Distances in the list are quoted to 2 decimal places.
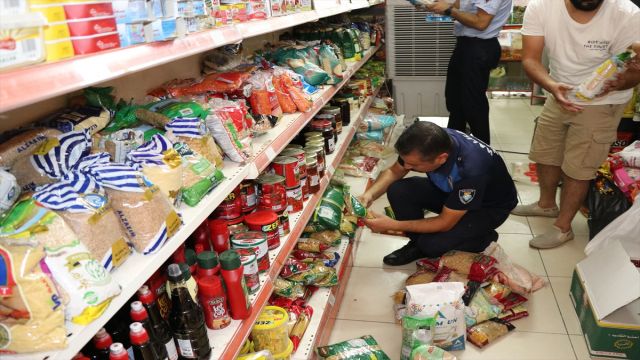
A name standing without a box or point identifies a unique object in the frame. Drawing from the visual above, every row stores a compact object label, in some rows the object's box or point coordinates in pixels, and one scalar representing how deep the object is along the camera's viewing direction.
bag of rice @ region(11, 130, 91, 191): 1.15
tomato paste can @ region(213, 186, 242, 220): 1.85
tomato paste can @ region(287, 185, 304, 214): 2.29
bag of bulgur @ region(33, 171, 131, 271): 1.00
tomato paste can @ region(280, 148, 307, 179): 2.36
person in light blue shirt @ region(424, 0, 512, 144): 3.71
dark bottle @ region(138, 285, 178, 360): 1.23
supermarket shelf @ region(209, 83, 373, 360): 1.48
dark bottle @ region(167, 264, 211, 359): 1.31
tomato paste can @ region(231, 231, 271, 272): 1.75
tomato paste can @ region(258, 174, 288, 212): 2.06
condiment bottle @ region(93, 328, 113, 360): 1.13
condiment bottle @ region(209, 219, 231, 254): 1.71
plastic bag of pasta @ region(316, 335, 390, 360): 2.22
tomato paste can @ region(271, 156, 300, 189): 2.22
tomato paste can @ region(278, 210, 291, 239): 2.08
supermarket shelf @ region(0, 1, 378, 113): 0.72
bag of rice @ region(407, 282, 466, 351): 2.32
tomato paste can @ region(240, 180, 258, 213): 1.96
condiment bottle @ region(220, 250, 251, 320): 1.48
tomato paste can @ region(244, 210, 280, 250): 1.89
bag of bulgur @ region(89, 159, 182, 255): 1.14
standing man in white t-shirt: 2.85
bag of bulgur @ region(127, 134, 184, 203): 1.27
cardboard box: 2.27
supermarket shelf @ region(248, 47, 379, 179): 1.79
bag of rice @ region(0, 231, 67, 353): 0.84
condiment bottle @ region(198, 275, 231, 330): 1.45
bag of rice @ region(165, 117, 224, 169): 1.52
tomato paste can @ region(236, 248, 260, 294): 1.66
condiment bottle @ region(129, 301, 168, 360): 1.15
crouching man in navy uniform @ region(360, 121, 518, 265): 2.48
